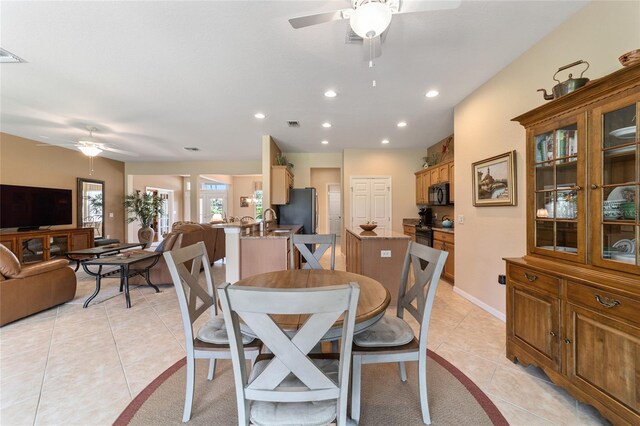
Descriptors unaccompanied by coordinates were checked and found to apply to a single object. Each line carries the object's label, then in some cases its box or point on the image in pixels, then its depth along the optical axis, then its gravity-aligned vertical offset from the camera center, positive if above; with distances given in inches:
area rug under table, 59.5 -47.8
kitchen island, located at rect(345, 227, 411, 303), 126.3 -22.8
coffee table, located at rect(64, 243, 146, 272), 158.9 -23.8
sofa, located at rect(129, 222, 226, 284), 152.3 -17.9
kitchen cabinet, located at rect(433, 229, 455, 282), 157.9 -22.7
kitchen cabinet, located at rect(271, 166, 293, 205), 203.8 +22.6
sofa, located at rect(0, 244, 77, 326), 105.7 -32.1
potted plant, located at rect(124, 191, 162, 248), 294.5 +4.1
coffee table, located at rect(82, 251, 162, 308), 129.5 -26.7
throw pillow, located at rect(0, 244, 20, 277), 106.1 -20.5
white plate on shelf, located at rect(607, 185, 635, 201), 56.0 +3.7
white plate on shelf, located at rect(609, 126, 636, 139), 54.0 +16.6
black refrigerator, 229.1 +2.5
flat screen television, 186.9 +6.4
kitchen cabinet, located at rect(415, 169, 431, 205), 212.8 +22.2
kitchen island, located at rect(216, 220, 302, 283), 127.0 -20.6
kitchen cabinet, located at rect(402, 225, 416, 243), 208.6 -15.9
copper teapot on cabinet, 65.2 +32.3
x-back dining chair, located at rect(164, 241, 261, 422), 56.6 -28.5
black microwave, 181.1 +12.5
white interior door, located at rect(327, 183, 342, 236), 348.6 +6.9
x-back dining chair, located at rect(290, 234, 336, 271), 94.2 -11.6
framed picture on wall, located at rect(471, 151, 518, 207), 103.4 +13.1
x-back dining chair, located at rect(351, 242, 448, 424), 55.1 -28.9
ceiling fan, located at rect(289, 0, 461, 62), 56.6 +45.1
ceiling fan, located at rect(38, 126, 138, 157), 172.8 +46.5
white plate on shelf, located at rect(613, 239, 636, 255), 54.5 -7.9
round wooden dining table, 44.9 -18.4
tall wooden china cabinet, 52.2 -9.2
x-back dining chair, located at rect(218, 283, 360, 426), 33.4 -20.1
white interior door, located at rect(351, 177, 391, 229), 240.1 +10.1
